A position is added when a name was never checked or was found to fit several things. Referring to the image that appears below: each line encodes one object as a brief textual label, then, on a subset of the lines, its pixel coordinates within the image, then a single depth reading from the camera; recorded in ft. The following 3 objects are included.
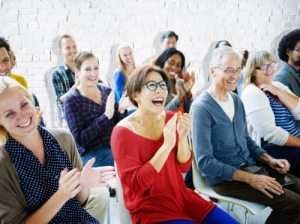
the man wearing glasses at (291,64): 8.79
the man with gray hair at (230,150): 5.67
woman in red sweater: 4.57
